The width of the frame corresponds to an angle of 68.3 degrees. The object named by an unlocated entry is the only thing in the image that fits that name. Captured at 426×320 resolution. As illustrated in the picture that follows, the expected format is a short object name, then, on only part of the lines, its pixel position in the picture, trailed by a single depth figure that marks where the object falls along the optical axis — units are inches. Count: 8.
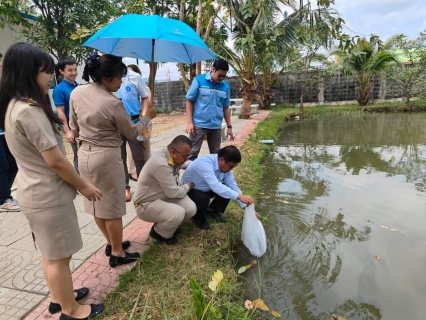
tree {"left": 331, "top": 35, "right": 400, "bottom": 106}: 510.0
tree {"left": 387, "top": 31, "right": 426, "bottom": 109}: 481.1
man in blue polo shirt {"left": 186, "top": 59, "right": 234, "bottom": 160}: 149.5
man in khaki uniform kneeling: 103.0
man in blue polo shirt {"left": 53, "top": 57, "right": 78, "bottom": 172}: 141.6
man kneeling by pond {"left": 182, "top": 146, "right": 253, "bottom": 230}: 113.8
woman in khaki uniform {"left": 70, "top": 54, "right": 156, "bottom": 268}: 85.2
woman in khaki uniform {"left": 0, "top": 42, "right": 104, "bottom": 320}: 60.3
